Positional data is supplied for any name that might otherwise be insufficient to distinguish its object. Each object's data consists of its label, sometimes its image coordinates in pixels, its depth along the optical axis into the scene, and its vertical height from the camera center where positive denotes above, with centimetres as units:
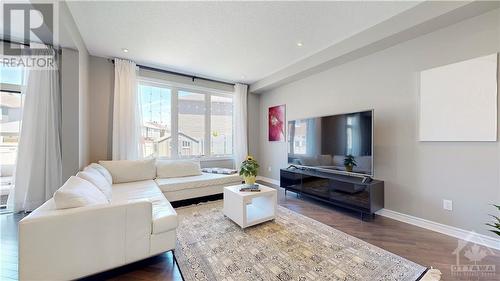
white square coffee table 238 -86
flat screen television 279 -1
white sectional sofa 131 -70
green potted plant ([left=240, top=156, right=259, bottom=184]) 274 -42
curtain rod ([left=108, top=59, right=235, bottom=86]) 398 +150
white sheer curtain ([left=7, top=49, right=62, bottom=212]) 296 -4
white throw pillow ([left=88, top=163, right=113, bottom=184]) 274 -43
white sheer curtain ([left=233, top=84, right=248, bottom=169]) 511 +39
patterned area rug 163 -109
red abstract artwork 478 +46
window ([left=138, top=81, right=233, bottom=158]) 416 +45
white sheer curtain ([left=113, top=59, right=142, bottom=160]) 362 +53
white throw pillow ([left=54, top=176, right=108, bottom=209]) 147 -44
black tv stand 266 -74
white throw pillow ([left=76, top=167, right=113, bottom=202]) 214 -44
